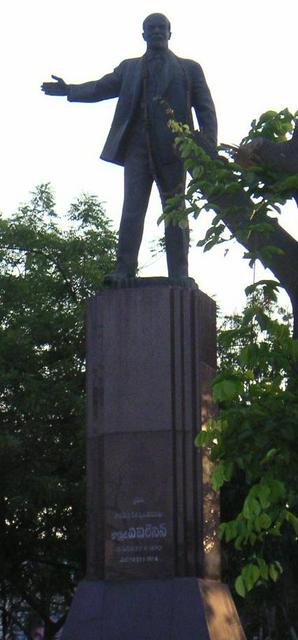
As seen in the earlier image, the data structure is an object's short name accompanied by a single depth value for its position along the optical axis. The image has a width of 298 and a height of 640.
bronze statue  14.76
